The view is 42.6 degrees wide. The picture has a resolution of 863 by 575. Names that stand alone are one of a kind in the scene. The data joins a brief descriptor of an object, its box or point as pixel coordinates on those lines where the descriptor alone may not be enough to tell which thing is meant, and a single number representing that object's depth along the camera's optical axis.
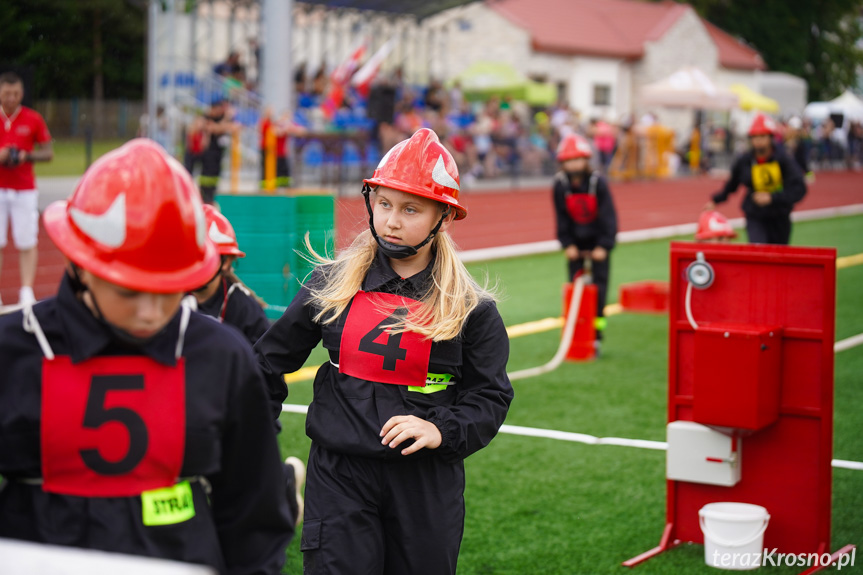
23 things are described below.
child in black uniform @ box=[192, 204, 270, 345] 5.14
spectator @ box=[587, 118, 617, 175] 36.47
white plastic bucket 5.20
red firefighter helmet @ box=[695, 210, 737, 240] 9.31
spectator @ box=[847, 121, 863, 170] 52.04
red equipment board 5.10
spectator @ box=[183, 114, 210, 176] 20.97
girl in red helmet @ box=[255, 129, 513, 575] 3.44
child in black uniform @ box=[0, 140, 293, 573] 2.17
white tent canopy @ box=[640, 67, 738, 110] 40.91
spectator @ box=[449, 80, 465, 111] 35.30
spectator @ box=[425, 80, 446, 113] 32.75
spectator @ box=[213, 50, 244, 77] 28.30
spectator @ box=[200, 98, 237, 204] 20.50
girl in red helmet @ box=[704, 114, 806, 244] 11.27
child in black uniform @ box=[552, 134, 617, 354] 10.28
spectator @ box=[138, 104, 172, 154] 25.69
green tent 39.94
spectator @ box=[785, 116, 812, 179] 16.75
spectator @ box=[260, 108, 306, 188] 21.38
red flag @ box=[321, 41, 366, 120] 28.38
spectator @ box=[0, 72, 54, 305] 11.29
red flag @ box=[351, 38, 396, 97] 30.89
